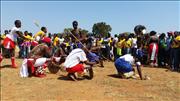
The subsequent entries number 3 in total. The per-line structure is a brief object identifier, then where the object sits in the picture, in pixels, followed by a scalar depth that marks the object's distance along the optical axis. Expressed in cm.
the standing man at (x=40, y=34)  724
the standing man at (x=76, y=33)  646
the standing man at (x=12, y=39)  621
